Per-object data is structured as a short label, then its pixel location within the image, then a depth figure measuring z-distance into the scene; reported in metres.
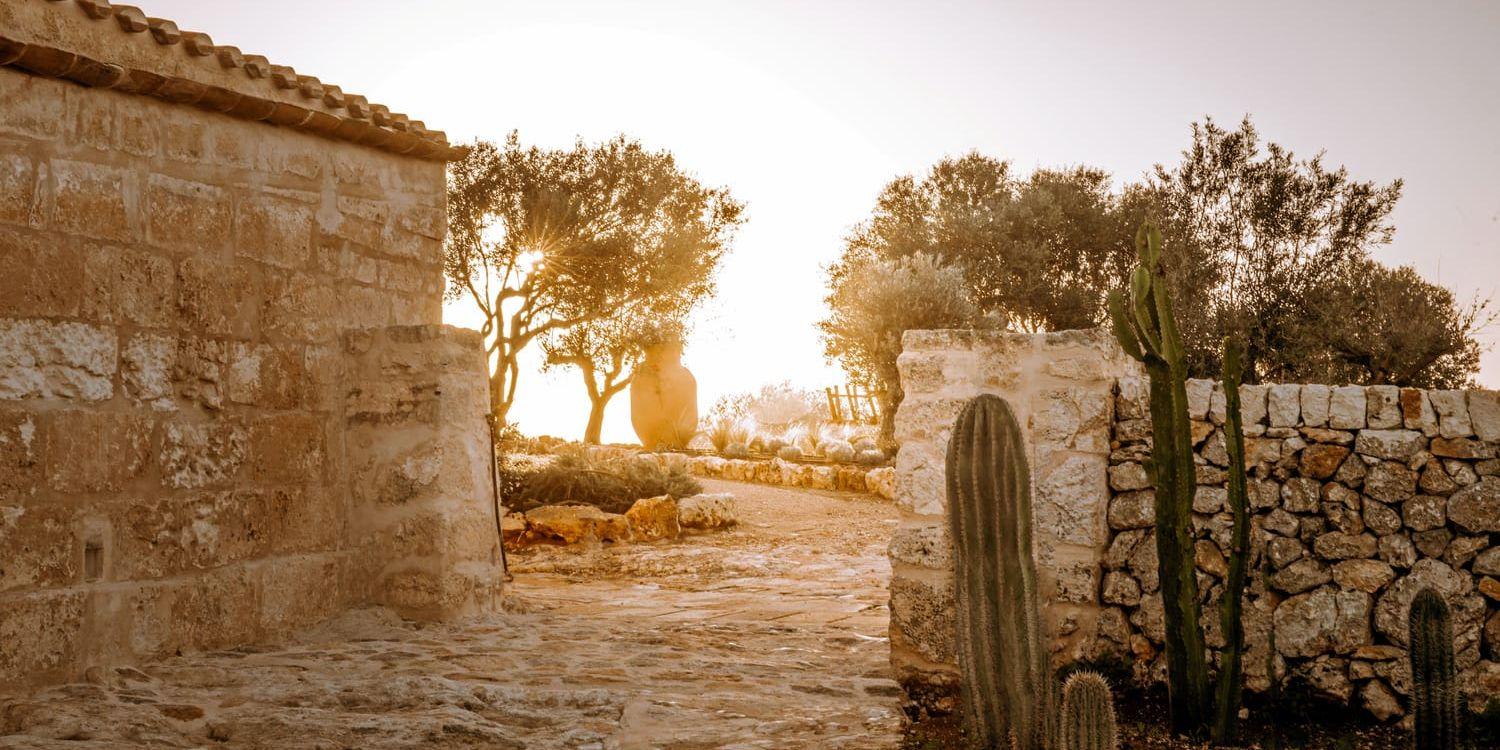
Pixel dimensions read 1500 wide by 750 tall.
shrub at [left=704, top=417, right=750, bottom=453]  19.28
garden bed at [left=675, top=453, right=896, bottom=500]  15.27
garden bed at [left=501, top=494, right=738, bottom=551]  10.59
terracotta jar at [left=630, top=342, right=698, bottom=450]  22.27
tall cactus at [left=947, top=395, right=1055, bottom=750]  4.09
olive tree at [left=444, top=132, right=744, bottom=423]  19.48
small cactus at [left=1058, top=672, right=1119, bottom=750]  3.58
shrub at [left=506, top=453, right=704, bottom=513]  11.80
